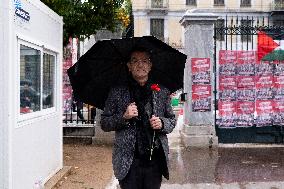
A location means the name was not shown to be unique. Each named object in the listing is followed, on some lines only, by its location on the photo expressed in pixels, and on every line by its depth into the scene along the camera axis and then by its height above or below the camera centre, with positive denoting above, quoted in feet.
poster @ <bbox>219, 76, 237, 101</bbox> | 40.96 +0.25
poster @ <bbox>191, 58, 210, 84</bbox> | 40.86 +1.64
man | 13.20 -0.95
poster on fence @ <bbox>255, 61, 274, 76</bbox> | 40.86 +1.88
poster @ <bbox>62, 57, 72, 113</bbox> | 47.24 +0.04
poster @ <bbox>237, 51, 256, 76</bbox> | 40.78 +2.37
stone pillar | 40.55 +2.80
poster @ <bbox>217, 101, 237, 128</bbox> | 41.22 -1.89
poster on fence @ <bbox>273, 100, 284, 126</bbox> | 41.09 -1.82
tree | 35.58 +5.43
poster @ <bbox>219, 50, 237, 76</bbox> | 40.78 +2.29
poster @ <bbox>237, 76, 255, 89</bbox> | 40.91 +0.82
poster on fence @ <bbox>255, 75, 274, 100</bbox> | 41.04 +0.16
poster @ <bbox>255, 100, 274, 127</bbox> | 41.14 -1.73
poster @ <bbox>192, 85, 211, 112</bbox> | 40.96 -0.65
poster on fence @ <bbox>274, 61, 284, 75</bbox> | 40.88 +1.87
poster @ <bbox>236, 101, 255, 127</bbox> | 41.14 -1.89
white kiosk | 18.44 -0.08
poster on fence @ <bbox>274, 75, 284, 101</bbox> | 41.04 +0.24
